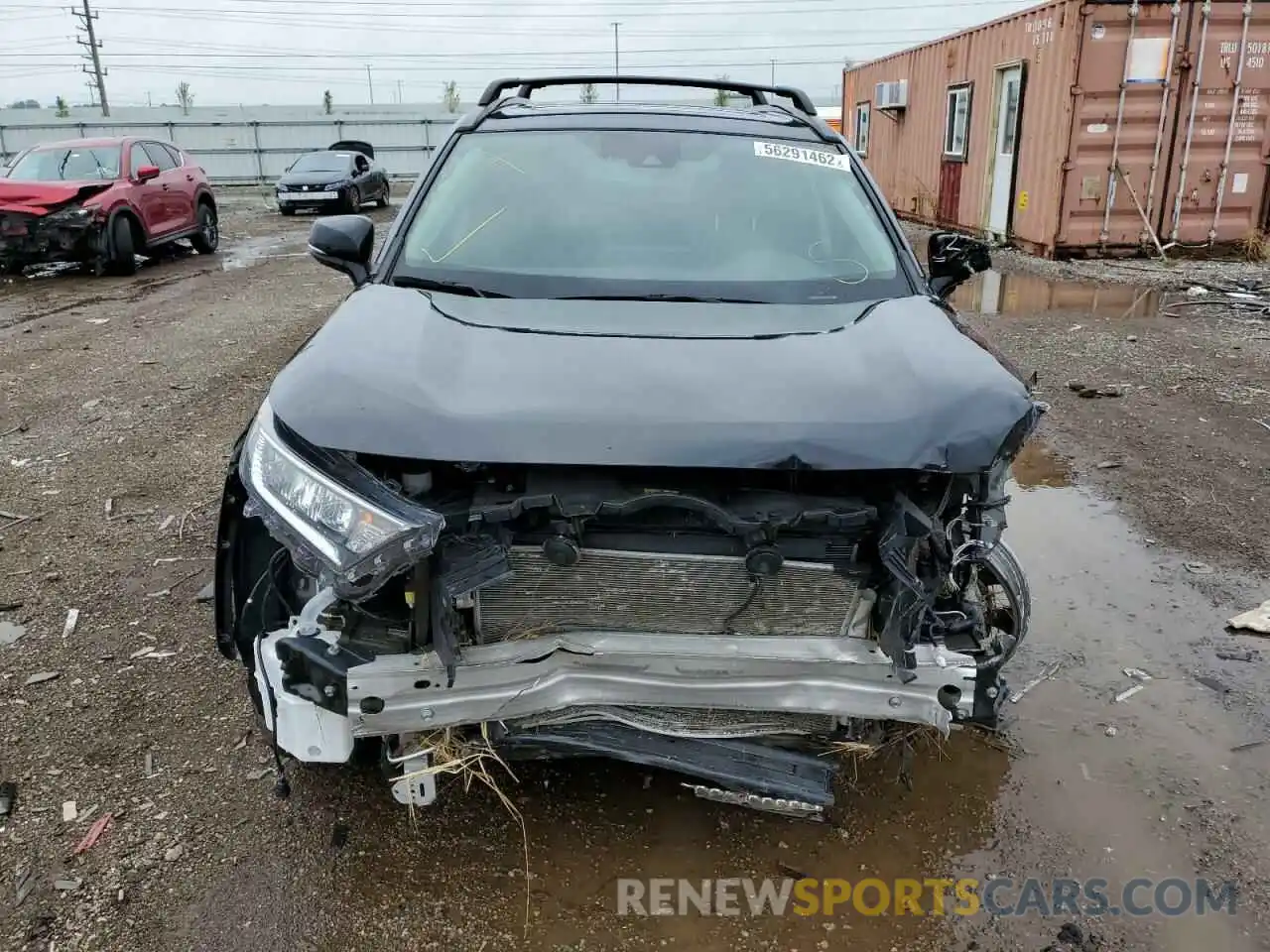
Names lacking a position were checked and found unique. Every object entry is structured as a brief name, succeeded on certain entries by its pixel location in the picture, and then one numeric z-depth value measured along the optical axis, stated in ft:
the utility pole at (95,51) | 165.89
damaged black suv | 6.25
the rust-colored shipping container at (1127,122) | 34.86
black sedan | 63.77
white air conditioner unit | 54.03
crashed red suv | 34.86
